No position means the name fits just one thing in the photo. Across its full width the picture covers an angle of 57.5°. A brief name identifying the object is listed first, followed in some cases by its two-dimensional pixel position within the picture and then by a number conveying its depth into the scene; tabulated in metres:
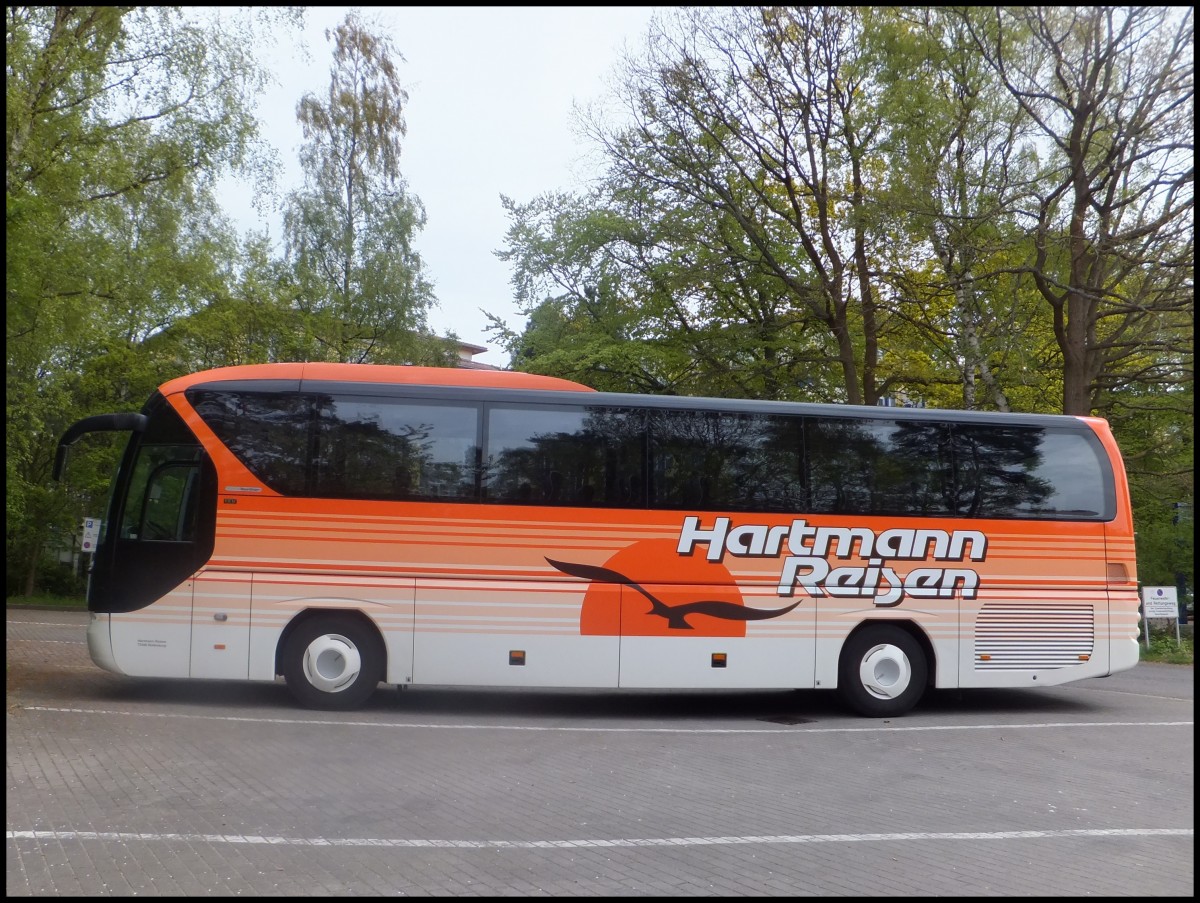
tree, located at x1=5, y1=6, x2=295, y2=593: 12.60
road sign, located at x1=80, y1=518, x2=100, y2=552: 26.41
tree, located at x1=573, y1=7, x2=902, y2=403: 21.98
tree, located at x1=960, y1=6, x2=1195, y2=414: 16.62
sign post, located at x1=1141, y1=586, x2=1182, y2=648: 22.08
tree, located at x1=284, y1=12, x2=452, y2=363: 35.09
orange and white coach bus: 11.70
